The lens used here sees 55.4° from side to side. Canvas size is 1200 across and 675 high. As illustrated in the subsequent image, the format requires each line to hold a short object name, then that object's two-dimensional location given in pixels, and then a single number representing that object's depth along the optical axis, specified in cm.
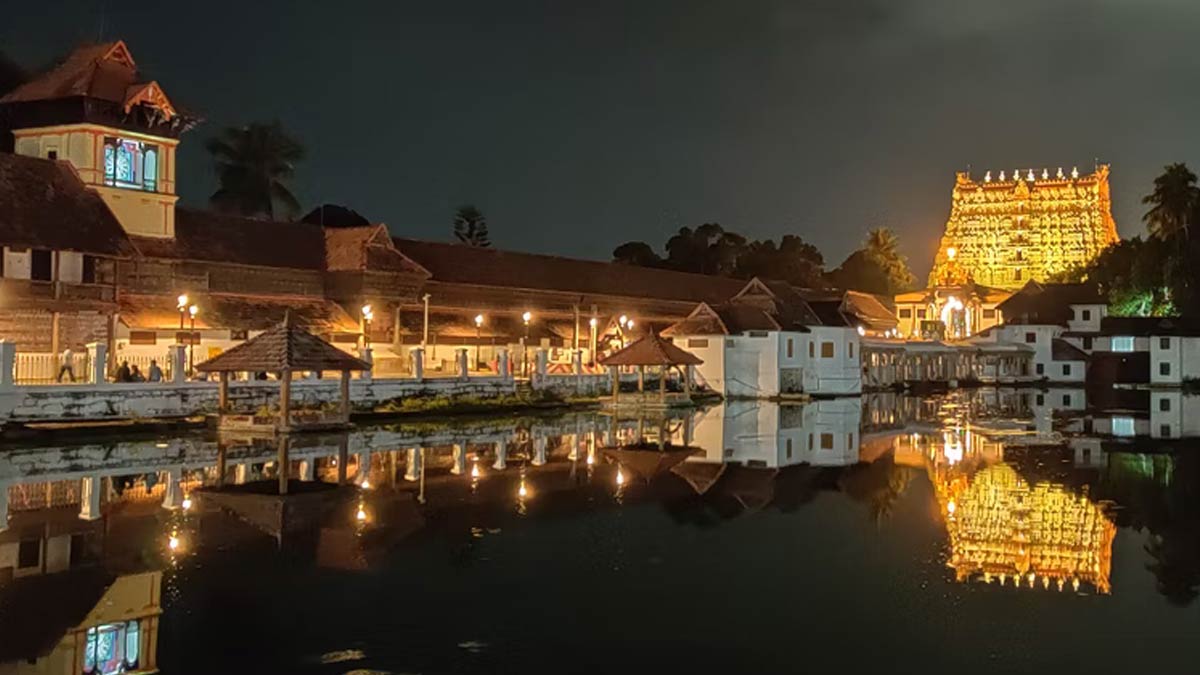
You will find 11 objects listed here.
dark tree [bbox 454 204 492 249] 7638
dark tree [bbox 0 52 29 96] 4253
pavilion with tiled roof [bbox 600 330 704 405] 3512
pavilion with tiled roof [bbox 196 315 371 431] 2334
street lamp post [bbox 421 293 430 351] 3831
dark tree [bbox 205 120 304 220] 5131
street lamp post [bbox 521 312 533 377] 3944
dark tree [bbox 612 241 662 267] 7494
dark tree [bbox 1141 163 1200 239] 6247
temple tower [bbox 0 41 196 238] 3256
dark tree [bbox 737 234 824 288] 7850
